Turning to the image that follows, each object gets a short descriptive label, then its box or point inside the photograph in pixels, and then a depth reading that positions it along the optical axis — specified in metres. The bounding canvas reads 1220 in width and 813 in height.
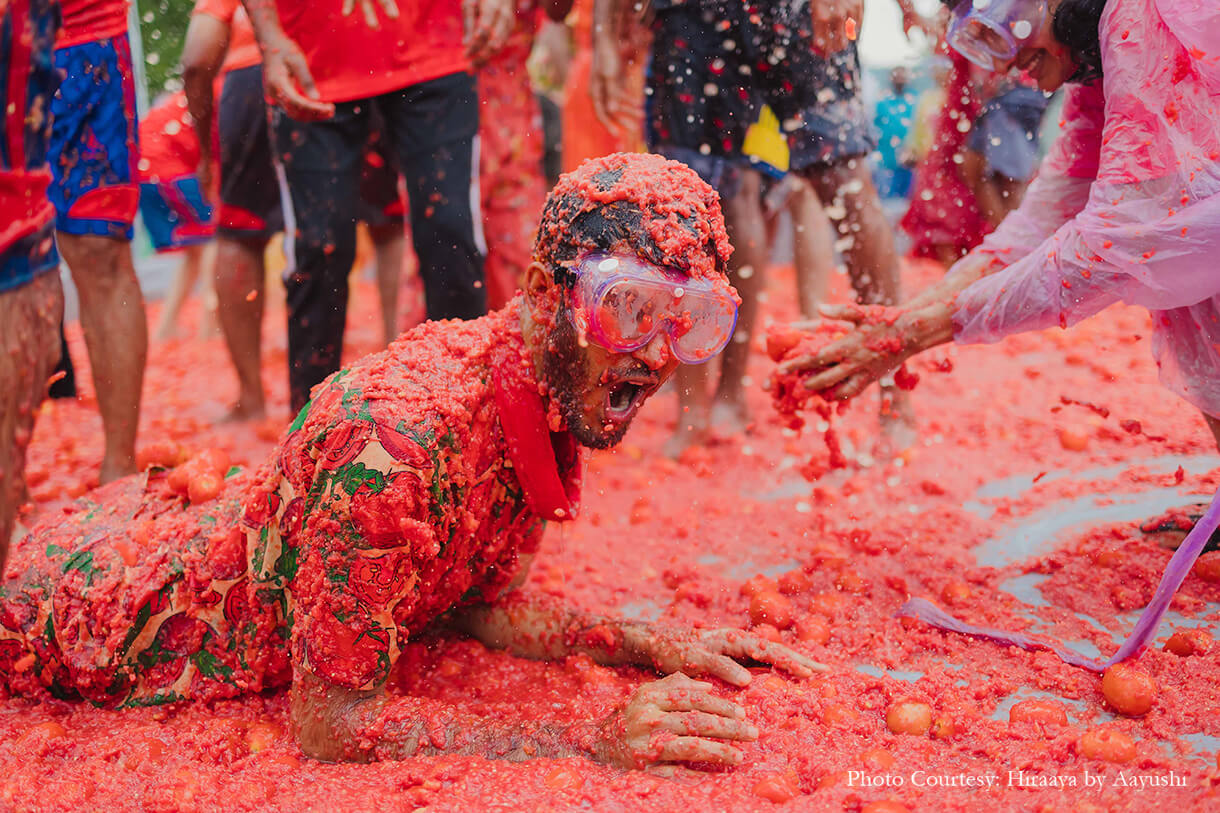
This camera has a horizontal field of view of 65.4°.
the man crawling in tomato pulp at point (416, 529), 1.59
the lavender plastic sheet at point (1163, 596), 1.86
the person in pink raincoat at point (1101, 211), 1.86
